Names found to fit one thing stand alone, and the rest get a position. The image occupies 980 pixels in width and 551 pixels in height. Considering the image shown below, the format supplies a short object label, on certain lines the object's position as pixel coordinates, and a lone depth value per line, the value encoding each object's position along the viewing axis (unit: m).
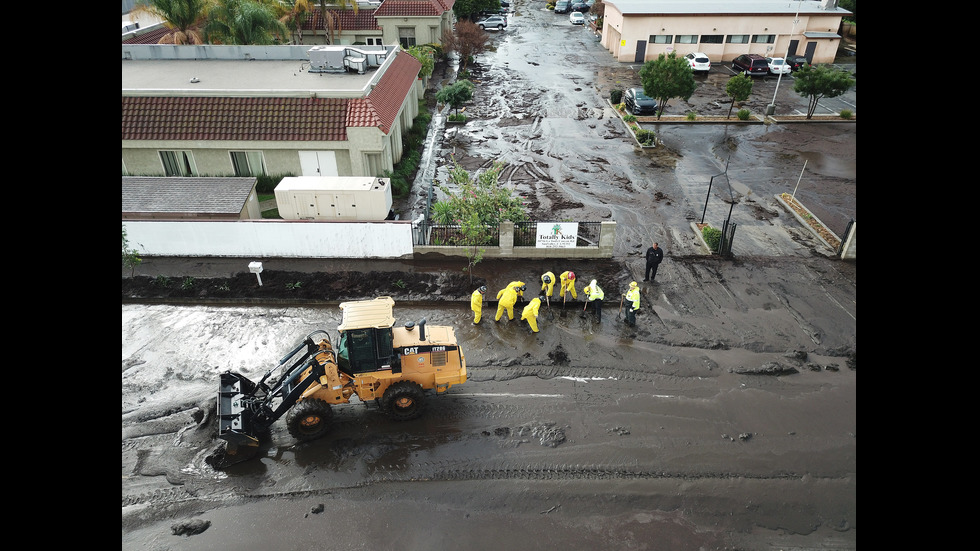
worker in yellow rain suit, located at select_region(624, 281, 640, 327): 13.62
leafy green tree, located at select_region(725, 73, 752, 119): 27.52
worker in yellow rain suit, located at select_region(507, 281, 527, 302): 13.71
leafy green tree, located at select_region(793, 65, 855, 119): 27.14
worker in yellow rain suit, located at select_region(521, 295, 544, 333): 13.36
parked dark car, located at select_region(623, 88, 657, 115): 29.25
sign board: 16.27
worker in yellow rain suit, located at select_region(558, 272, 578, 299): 14.13
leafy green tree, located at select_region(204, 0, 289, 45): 26.06
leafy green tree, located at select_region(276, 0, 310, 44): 30.92
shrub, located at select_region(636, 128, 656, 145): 25.42
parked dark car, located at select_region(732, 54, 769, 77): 35.88
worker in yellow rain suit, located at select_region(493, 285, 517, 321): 13.62
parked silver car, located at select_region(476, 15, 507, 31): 50.53
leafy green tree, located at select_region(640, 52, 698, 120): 26.52
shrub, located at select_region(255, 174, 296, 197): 19.91
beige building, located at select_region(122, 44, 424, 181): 19.12
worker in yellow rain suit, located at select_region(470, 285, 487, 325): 13.55
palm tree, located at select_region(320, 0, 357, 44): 32.34
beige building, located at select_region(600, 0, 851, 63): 38.12
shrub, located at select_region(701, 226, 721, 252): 17.00
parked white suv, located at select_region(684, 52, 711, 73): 36.38
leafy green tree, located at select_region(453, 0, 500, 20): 49.50
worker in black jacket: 15.30
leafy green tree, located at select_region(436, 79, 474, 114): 27.95
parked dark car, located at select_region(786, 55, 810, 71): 37.41
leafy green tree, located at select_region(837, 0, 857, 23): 45.55
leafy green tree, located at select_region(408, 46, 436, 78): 30.88
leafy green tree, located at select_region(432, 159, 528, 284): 15.92
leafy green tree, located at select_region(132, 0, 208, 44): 24.59
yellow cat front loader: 10.02
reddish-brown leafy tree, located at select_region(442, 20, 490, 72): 38.38
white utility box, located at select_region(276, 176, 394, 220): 16.95
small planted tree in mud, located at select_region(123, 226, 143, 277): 14.95
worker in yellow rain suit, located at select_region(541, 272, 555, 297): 14.06
